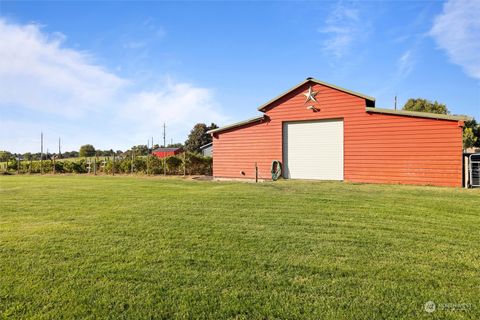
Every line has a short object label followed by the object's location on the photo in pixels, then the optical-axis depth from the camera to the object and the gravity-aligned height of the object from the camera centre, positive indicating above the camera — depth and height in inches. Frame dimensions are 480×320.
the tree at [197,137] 2082.9 +189.6
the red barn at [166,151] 1741.6 +83.6
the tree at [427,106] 1353.3 +257.7
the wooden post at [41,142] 1818.2 +137.6
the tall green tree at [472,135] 1235.9 +122.1
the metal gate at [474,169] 444.5 -6.6
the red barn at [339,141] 476.7 +42.3
